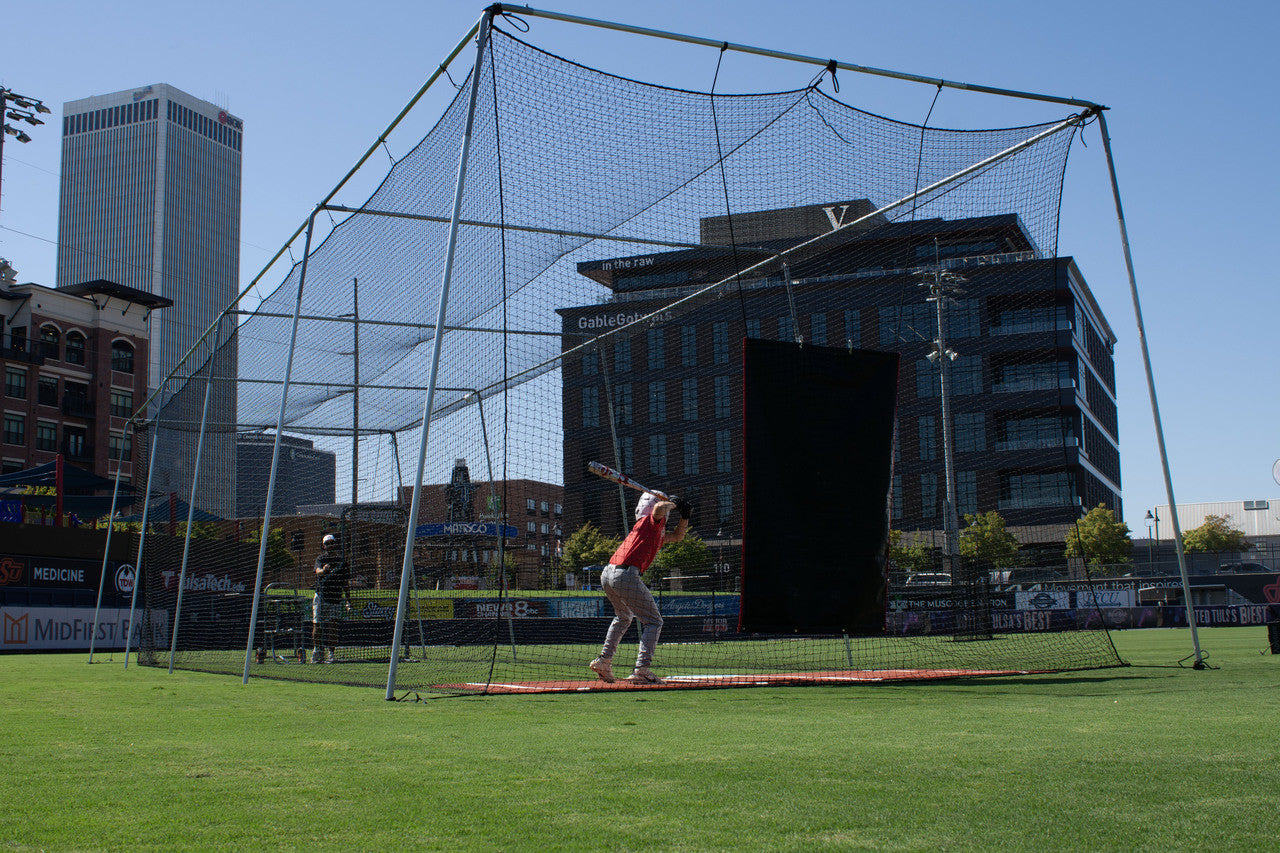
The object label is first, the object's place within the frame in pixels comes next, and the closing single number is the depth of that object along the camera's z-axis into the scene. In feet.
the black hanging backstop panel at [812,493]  27.81
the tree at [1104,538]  152.46
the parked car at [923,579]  104.93
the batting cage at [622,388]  28.78
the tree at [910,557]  99.76
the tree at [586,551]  82.89
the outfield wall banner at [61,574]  72.13
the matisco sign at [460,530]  50.81
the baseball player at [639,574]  28.48
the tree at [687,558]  67.31
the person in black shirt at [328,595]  44.78
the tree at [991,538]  107.04
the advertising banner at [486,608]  77.56
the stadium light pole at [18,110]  153.58
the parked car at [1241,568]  126.18
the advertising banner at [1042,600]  86.07
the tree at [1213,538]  191.01
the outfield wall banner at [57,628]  65.57
